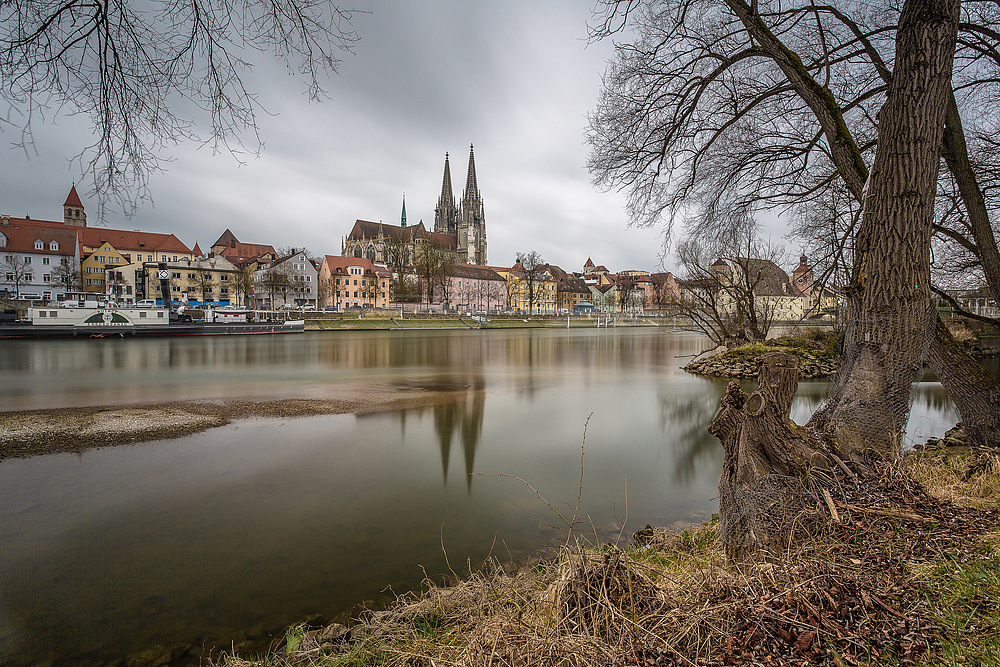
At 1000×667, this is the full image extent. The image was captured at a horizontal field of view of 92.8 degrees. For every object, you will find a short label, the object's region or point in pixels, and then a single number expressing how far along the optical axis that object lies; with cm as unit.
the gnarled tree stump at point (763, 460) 331
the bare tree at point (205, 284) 7793
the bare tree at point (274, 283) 7312
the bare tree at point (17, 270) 6531
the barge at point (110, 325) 4062
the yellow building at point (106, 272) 7362
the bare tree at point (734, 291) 2017
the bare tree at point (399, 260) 8056
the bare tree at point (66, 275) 6906
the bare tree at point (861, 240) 361
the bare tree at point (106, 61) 275
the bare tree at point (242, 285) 7406
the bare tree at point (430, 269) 8075
